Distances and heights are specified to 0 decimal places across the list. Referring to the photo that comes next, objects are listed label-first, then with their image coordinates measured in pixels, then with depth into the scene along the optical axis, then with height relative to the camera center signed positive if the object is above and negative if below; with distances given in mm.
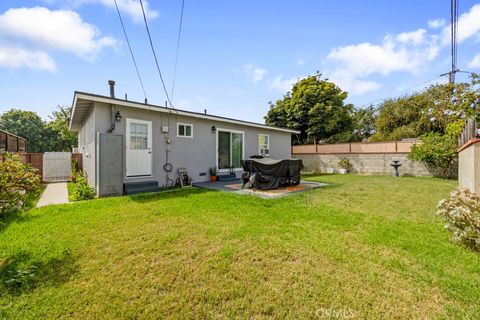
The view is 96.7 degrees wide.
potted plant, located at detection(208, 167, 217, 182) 8531 -575
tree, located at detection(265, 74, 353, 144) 15141 +3463
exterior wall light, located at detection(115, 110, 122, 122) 6174 +1221
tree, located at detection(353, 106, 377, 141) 23292 +4134
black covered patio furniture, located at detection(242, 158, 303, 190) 6703 -458
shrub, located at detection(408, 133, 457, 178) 9348 +318
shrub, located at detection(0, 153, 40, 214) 2648 -309
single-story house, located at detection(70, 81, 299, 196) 5770 +571
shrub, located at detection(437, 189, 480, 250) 2707 -793
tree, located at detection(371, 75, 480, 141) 10016 +3047
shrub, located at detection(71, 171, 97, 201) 5496 -886
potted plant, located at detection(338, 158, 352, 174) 12539 -362
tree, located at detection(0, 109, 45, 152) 29344 +4524
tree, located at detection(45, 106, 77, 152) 22203 +3246
